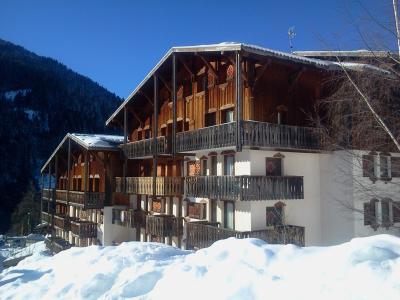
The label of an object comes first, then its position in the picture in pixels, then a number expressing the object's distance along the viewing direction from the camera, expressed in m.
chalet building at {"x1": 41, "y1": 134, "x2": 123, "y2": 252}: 26.77
